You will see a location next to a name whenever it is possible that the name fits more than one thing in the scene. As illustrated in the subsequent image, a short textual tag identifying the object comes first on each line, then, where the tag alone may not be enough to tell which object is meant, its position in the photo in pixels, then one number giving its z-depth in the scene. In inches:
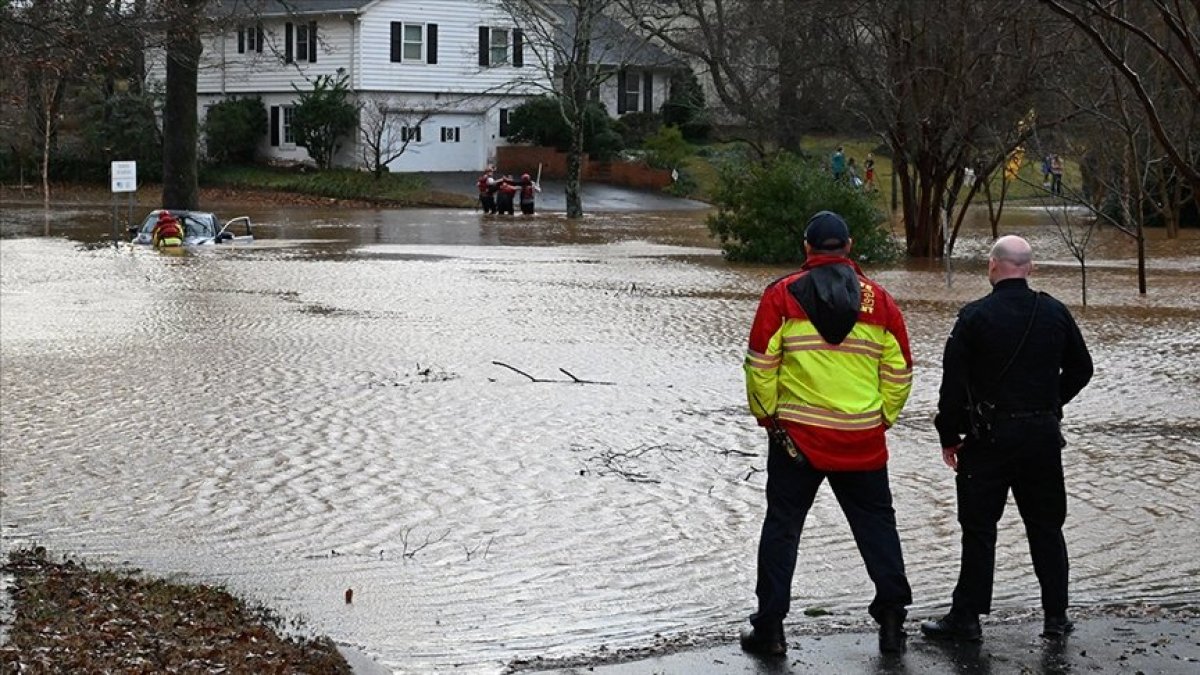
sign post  1523.1
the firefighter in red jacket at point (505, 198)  2132.1
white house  2625.5
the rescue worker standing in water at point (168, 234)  1456.7
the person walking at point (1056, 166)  1442.2
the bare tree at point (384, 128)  2544.3
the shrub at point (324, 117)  2534.4
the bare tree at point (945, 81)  1254.3
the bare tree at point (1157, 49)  413.4
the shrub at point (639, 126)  2829.7
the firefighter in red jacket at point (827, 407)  281.6
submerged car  1508.4
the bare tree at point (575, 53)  2085.4
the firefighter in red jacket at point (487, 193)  2171.5
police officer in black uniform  291.4
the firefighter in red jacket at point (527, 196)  2164.1
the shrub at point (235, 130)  2628.0
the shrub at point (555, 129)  2613.2
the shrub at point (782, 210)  1282.0
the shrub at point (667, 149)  2600.9
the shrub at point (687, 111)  2741.1
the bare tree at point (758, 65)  2005.4
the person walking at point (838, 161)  2192.8
